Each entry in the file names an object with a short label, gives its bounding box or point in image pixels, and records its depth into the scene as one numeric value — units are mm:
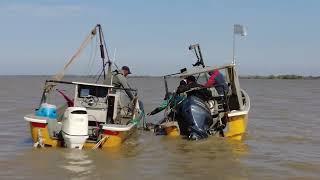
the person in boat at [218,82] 14920
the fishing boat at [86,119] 11704
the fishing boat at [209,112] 14000
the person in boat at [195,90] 14510
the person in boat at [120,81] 14914
